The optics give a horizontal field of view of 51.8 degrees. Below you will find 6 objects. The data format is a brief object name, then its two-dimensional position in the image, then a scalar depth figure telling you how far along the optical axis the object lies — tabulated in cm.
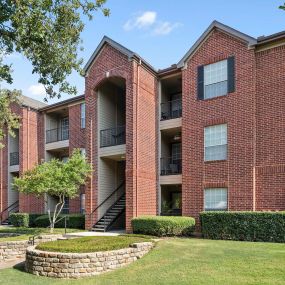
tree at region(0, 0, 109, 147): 785
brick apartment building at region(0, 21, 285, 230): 1368
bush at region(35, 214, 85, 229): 1815
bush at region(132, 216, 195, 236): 1332
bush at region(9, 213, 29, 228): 2110
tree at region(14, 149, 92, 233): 1490
